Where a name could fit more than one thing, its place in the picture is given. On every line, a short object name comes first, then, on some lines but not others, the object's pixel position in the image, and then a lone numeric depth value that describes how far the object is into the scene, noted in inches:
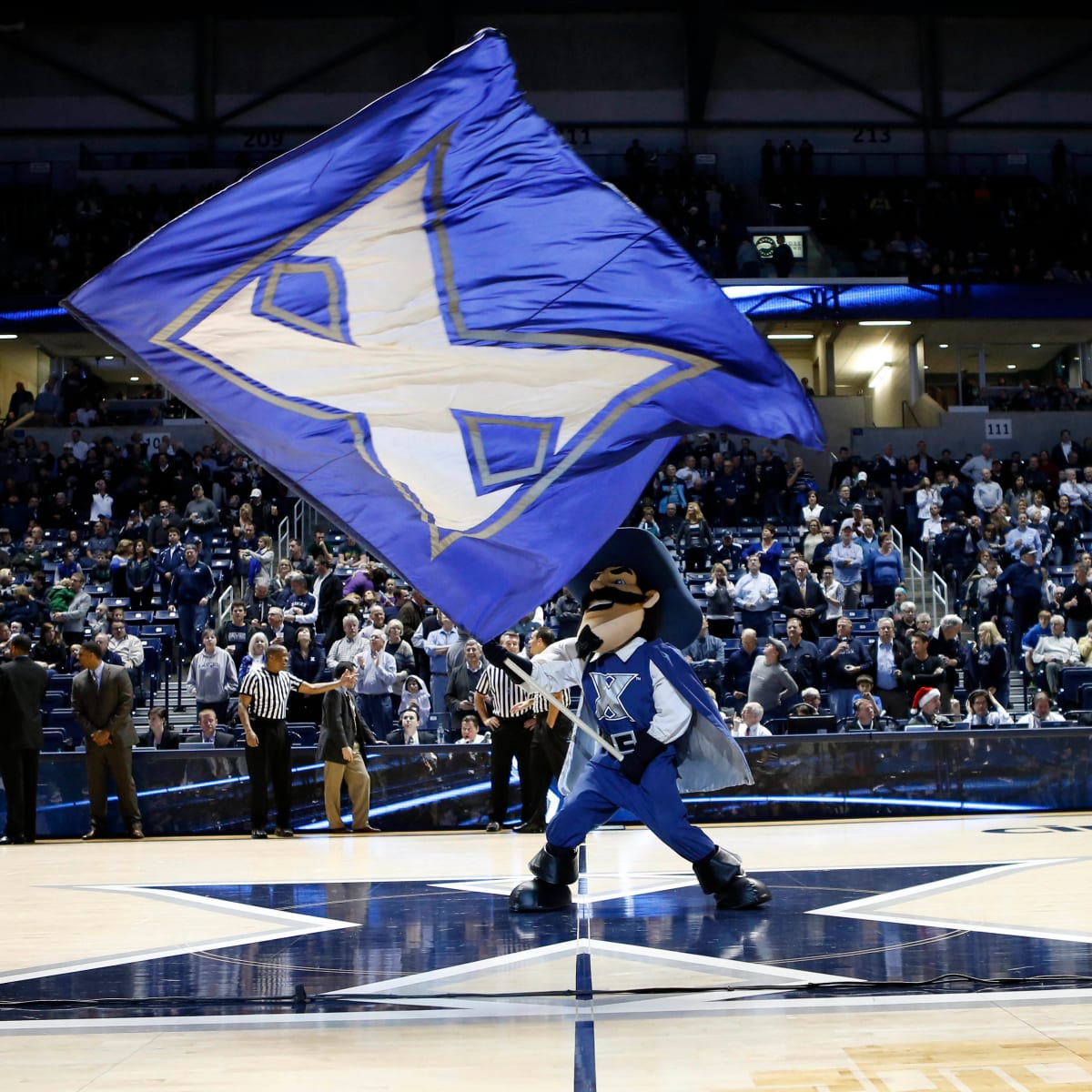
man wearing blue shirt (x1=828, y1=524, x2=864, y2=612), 745.0
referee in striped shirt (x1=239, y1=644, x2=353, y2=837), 519.5
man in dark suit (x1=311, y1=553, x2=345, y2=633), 706.2
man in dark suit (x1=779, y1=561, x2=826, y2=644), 703.7
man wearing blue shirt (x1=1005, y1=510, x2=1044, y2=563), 787.4
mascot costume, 277.3
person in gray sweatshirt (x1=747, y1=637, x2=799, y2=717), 594.2
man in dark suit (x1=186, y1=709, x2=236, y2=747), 571.8
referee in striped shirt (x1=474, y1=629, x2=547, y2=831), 516.4
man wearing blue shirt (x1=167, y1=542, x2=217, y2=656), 729.0
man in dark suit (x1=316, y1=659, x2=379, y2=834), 523.8
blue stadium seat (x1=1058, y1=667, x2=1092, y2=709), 617.0
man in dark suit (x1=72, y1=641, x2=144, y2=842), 530.9
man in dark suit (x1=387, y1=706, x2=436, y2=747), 575.2
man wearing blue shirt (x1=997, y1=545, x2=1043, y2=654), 714.2
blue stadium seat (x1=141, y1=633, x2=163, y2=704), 689.6
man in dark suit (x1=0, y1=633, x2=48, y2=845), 521.3
